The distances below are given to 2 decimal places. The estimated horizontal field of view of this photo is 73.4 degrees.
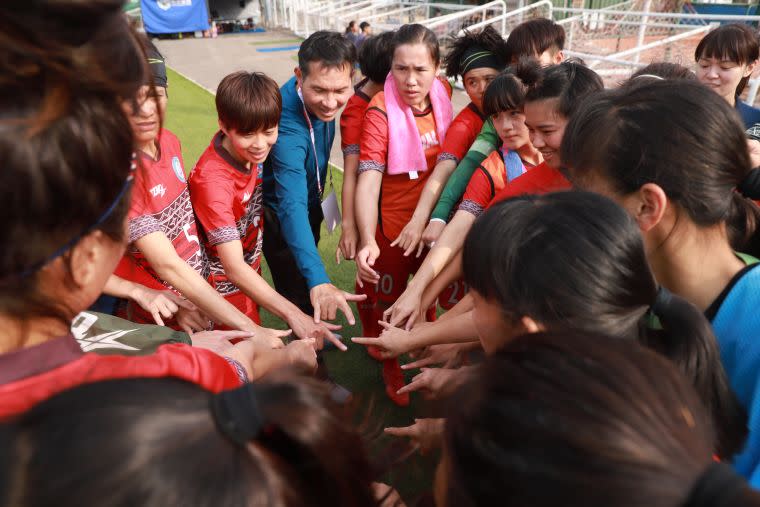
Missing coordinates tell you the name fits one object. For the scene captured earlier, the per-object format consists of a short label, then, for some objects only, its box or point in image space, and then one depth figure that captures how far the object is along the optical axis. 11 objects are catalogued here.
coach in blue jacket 2.73
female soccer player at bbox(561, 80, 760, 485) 1.32
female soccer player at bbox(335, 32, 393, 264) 3.22
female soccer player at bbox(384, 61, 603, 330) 2.06
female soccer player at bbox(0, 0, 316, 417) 0.71
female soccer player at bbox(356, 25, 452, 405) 2.97
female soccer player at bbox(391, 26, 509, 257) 2.91
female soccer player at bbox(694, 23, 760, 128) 3.29
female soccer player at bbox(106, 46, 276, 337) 2.13
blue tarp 23.39
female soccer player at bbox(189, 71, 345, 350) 2.38
